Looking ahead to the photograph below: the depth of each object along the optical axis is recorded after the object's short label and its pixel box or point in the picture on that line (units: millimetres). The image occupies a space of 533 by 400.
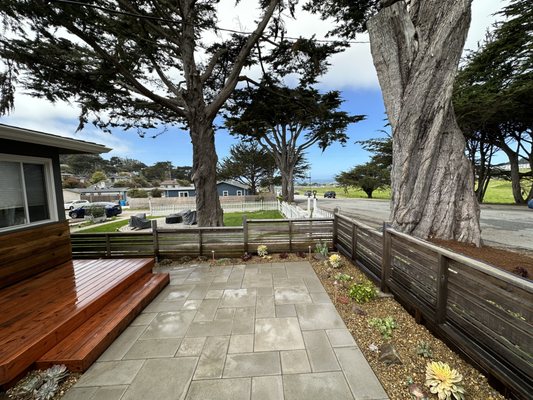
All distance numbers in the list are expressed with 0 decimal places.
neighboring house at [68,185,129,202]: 34406
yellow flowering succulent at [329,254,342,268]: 4565
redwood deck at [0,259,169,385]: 2168
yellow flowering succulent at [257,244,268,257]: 5484
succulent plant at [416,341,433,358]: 2207
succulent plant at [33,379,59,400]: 1894
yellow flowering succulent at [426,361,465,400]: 1727
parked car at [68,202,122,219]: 18500
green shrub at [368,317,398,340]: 2576
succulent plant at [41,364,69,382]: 2025
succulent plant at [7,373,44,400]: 1909
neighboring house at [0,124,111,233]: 3415
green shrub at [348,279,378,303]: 3279
